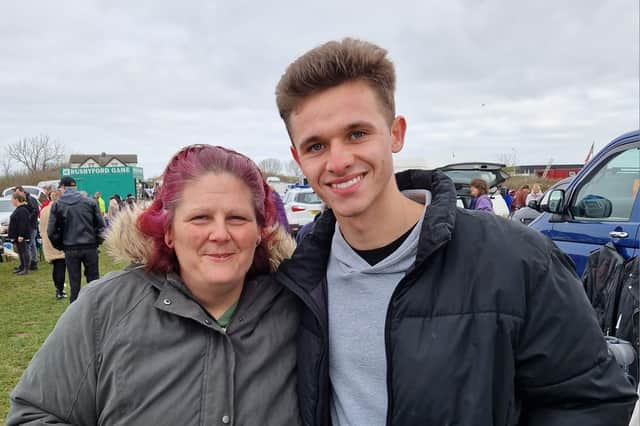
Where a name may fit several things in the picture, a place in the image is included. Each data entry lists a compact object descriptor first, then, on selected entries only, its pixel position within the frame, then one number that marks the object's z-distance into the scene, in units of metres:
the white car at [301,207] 15.48
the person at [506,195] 15.95
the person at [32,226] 11.14
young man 1.36
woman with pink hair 1.57
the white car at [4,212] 13.64
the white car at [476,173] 13.35
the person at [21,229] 10.46
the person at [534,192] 14.67
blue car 3.20
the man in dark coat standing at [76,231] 7.01
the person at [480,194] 8.95
